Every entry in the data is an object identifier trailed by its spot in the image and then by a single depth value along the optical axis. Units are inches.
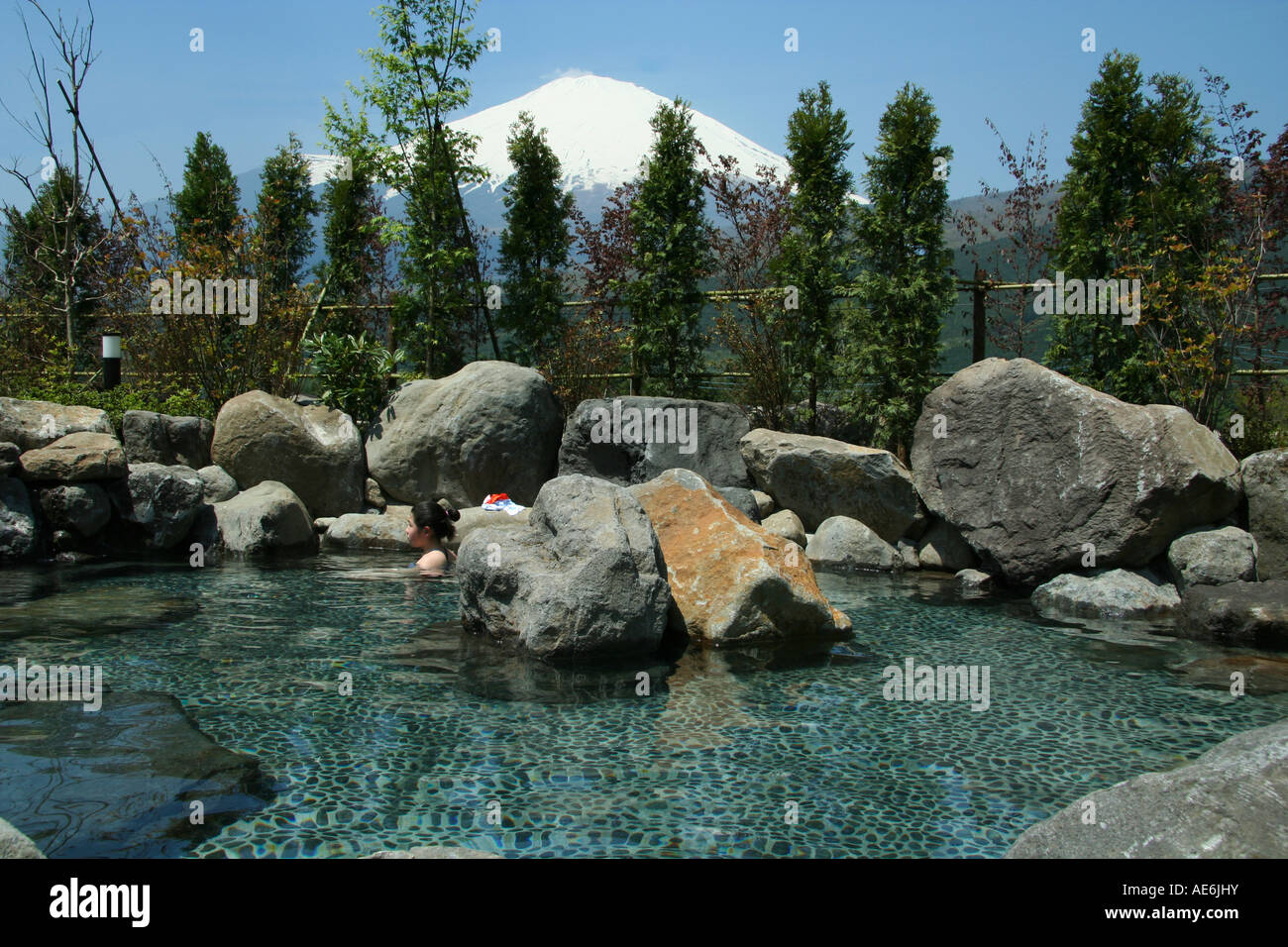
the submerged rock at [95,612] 296.5
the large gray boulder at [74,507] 415.8
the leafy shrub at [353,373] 557.0
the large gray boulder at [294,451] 495.5
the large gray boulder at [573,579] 268.7
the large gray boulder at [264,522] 443.5
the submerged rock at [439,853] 119.3
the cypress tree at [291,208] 749.9
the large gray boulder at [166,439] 478.3
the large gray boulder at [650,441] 505.7
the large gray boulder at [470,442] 515.2
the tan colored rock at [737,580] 294.5
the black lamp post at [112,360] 558.6
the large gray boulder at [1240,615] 300.7
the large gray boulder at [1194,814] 109.8
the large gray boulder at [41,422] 429.1
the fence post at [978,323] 558.3
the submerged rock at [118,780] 154.3
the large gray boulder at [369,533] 484.1
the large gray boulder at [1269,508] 355.3
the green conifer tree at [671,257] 590.9
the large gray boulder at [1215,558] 350.0
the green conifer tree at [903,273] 501.0
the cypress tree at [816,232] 536.7
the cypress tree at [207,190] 701.9
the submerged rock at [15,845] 104.6
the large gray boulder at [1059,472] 359.6
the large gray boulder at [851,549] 447.8
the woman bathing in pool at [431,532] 379.2
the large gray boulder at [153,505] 433.4
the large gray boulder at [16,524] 399.5
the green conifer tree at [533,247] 649.6
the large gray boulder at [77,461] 412.5
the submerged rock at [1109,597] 350.9
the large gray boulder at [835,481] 457.4
